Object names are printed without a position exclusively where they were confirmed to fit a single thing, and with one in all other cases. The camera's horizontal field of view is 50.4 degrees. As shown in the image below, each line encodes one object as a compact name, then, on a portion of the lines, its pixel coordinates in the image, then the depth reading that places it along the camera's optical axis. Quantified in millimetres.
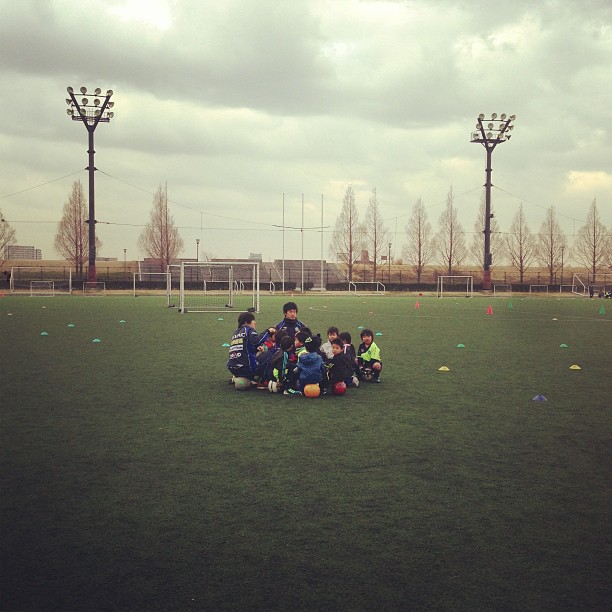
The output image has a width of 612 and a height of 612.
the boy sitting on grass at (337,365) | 9250
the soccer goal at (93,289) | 51938
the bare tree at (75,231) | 70688
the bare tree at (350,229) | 78781
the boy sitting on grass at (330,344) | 9344
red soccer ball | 9188
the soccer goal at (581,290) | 64238
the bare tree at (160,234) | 73250
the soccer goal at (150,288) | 54006
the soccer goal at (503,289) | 64750
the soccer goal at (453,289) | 57762
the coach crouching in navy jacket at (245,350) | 9500
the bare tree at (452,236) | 78625
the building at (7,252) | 73312
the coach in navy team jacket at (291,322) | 10828
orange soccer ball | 9016
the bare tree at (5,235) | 70244
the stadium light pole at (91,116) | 50219
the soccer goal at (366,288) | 64375
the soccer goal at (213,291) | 31188
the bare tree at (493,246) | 75500
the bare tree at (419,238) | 79125
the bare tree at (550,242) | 80188
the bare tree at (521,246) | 79250
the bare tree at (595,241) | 78812
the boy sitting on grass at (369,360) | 10305
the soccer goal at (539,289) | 68538
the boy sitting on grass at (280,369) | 9348
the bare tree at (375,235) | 78375
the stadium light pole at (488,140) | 58281
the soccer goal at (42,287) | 51103
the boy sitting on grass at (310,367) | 8984
